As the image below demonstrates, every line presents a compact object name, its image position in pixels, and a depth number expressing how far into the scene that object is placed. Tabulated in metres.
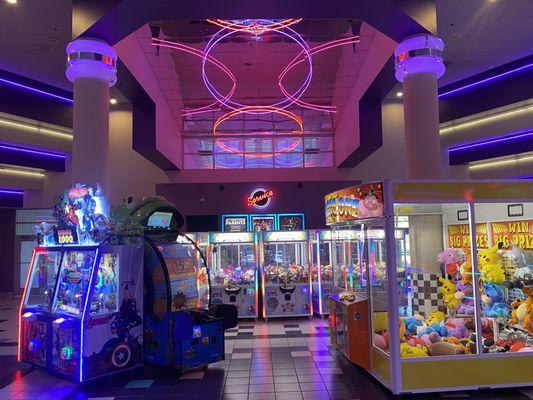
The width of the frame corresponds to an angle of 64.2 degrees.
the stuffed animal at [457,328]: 4.82
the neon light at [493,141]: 11.12
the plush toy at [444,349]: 4.54
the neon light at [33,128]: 10.72
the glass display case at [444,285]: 4.45
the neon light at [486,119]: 10.61
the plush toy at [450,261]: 4.96
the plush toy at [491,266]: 4.93
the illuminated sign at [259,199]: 13.36
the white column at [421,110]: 6.12
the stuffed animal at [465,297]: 4.79
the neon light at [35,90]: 10.15
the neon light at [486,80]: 10.18
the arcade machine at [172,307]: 5.27
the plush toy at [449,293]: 4.95
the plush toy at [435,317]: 5.07
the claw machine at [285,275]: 8.88
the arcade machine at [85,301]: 4.90
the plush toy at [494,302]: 4.90
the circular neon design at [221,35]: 7.78
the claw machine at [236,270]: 8.92
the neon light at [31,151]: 11.63
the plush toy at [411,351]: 4.48
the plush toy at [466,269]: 4.82
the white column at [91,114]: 5.93
